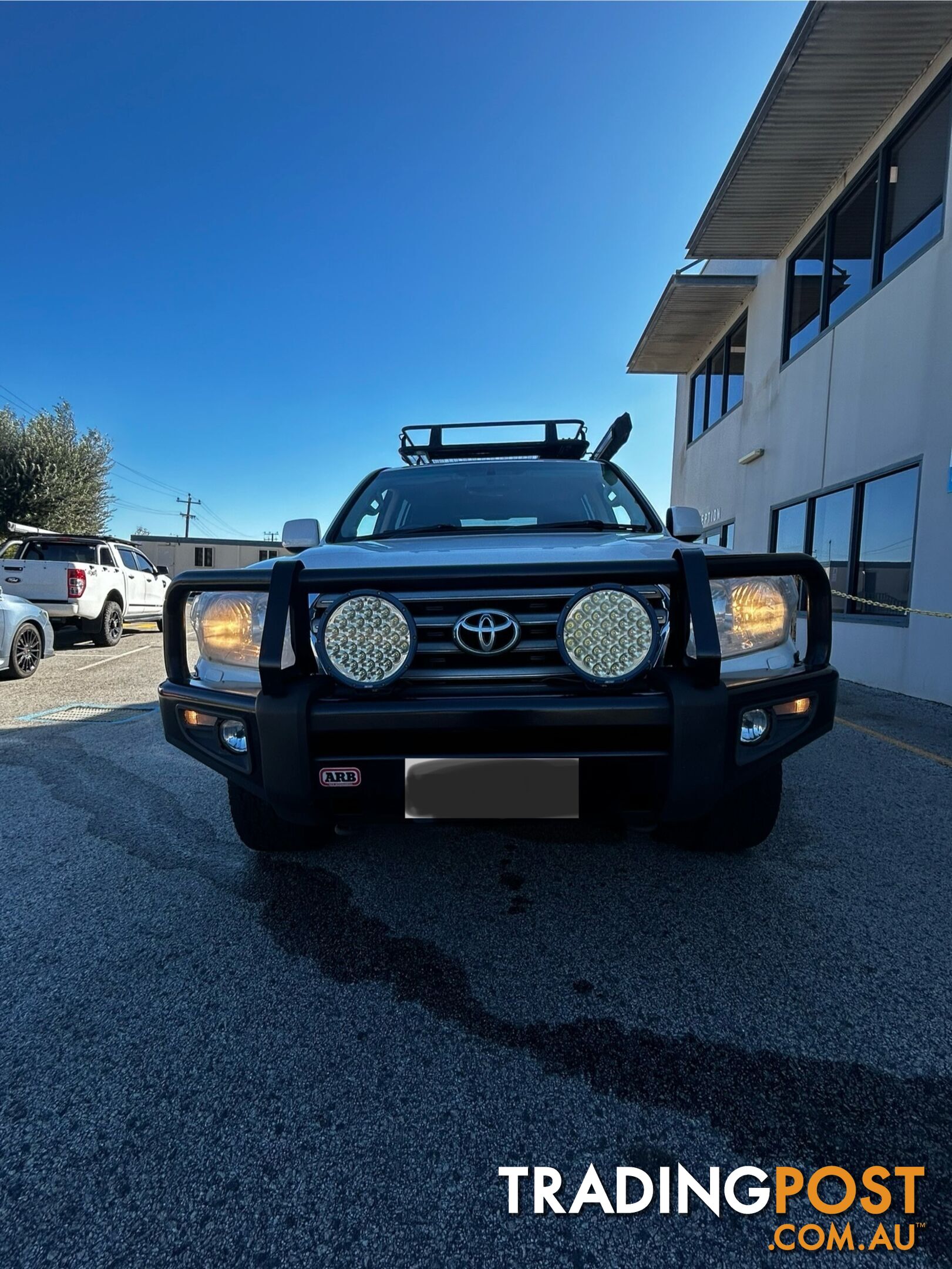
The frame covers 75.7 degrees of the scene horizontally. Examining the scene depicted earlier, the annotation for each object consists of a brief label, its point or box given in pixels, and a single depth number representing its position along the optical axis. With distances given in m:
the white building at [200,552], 32.97
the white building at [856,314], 5.79
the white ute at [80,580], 9.05
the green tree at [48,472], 20.59
